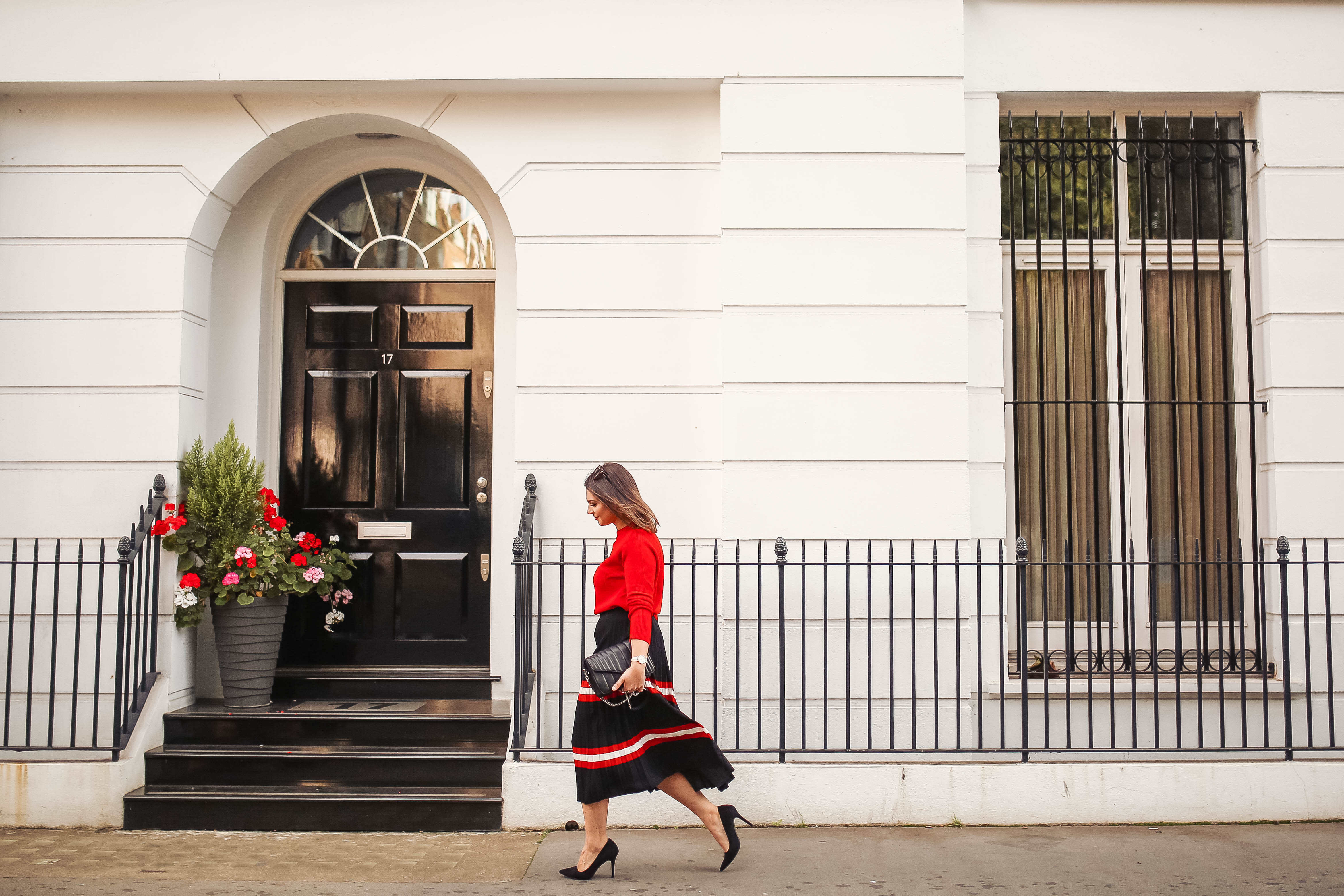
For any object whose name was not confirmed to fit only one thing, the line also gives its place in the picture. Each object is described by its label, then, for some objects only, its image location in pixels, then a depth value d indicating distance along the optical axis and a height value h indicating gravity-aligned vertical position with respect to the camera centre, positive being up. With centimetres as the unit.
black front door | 596 +20
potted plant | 529 -40
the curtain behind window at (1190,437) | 573 +36
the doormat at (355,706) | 539 -116
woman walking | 386 -87
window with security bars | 573 +83
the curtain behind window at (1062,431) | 572 +39
